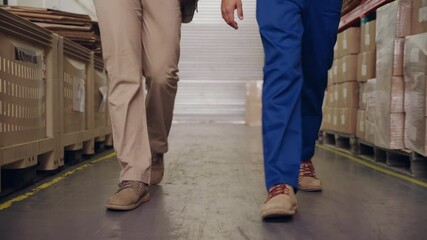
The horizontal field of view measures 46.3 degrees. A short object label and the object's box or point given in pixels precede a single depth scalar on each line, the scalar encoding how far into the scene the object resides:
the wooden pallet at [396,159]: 3.83
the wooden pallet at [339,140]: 5.45
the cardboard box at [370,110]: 4.62
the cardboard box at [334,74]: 6.17
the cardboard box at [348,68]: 5.49
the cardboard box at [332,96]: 6.20
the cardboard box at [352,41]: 5.50
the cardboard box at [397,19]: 4.03
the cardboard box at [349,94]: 5.48
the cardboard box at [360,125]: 5.04
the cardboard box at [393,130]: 4.07
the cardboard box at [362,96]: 5.08
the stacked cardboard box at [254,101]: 13.05
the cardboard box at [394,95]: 4.06
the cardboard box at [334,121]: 6.00
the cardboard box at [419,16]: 3.75
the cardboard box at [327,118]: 6.36
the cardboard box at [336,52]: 6.13
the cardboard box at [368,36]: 4.88
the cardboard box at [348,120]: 5.46
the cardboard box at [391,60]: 4.07
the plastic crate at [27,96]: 2.98
